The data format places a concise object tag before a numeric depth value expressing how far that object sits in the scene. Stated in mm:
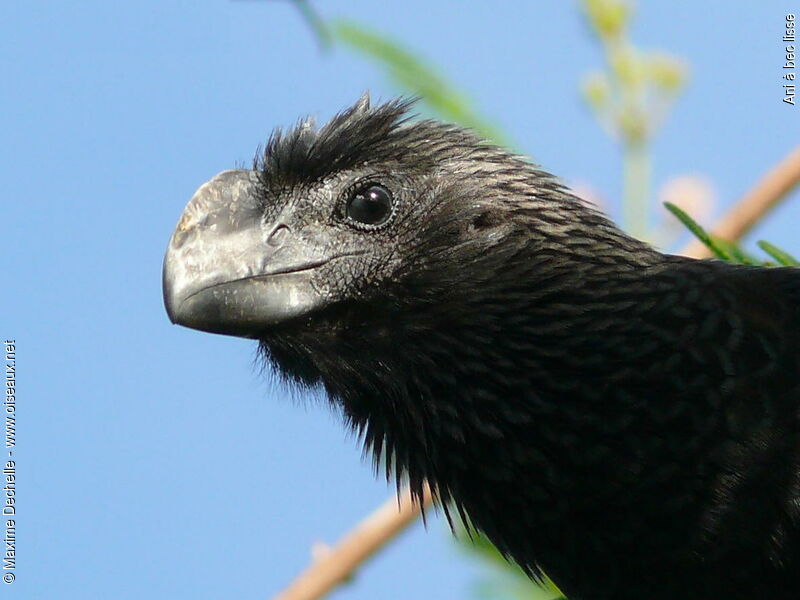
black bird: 6441
